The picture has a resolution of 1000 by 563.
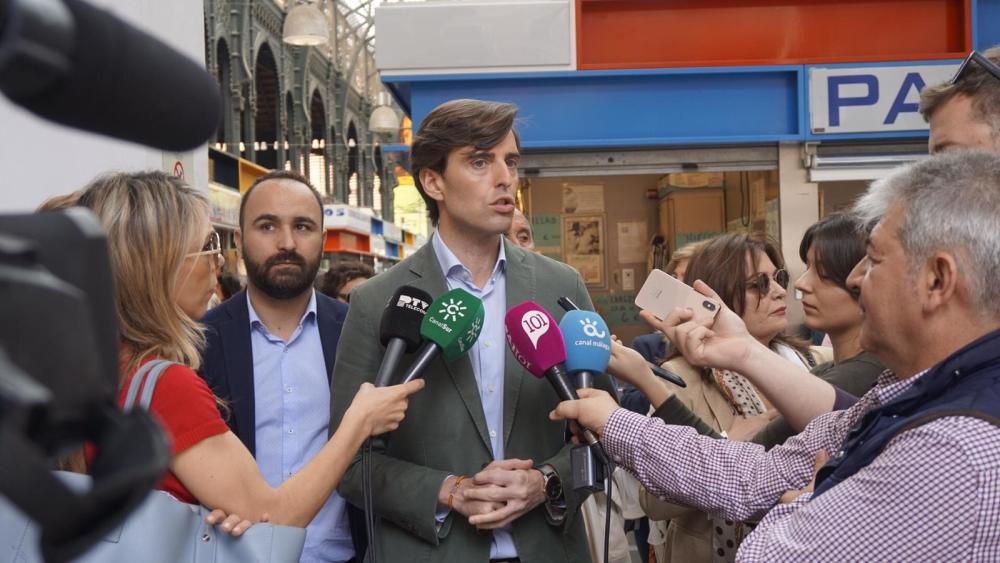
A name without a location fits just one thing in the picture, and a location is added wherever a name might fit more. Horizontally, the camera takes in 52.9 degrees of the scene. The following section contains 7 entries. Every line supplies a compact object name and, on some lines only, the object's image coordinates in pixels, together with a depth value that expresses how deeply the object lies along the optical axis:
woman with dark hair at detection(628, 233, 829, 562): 2.99
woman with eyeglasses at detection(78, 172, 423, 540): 1.99
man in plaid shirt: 1.50
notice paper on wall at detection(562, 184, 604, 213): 6.86
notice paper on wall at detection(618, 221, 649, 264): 7.06
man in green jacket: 2.54
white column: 5.74
